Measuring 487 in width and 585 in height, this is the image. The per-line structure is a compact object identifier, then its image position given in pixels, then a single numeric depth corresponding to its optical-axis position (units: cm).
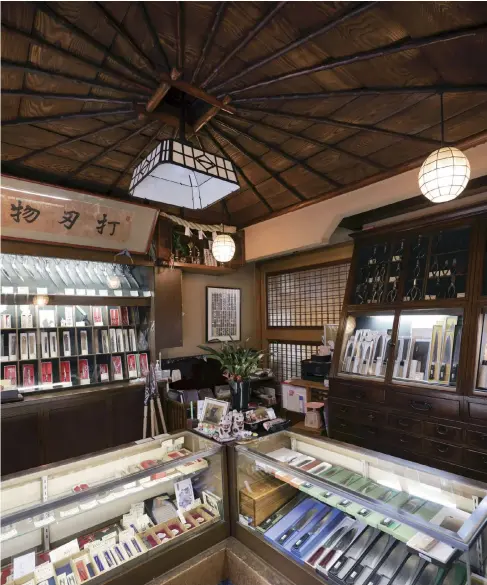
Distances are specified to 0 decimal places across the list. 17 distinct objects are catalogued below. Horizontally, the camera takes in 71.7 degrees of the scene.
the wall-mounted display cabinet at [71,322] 371
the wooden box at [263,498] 180
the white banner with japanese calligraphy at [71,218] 331
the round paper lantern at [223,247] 404
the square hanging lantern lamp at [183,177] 218
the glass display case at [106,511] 153
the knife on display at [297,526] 167
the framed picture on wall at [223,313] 537
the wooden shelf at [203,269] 472
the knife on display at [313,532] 162
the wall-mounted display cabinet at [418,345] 278
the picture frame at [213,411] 235
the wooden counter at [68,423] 336
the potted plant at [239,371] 261
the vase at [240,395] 260
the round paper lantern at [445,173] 224
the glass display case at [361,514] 125
